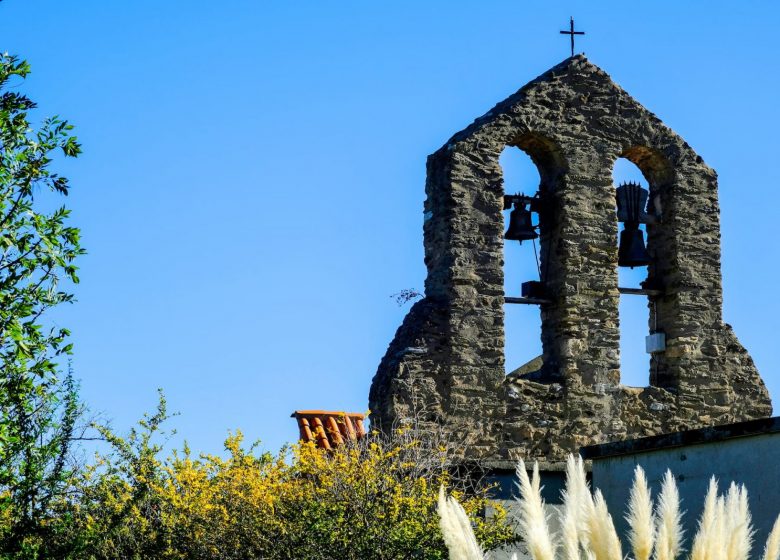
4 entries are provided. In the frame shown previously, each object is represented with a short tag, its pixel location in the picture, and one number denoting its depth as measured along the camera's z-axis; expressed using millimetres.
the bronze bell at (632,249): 23047
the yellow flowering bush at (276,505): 19062
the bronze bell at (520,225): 22484
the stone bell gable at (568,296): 21156
